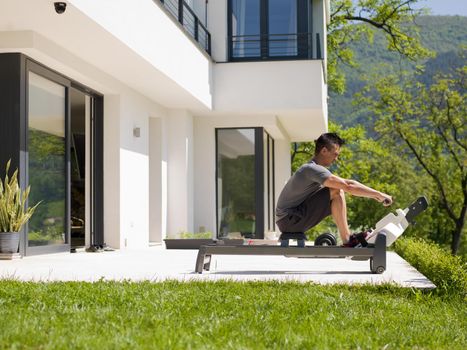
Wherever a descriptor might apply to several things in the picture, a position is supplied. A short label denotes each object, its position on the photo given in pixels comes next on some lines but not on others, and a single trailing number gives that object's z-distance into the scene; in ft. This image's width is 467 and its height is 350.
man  25.43
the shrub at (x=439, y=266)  21.13
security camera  29.01
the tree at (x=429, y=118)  116.06
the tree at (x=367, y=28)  92.02
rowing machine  24.36
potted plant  32.76
